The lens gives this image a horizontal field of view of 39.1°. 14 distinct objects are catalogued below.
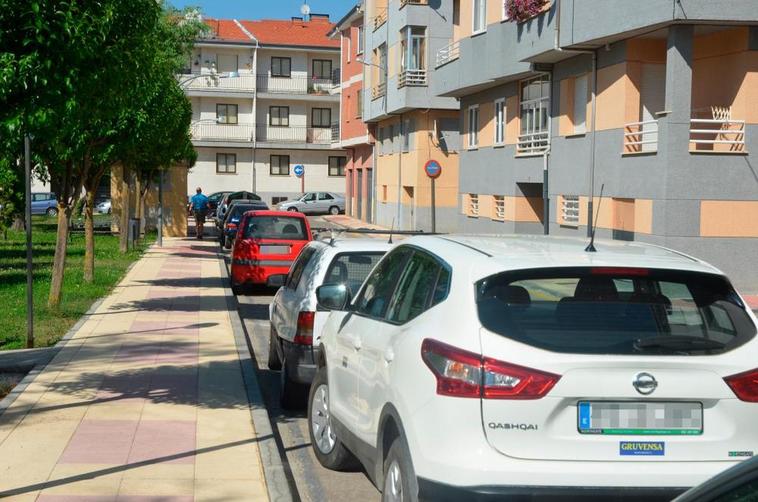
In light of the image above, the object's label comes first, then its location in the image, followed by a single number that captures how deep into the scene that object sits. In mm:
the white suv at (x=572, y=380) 4566
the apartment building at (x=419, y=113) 43906
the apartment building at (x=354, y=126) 55812
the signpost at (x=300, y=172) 64000
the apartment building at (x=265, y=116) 67750
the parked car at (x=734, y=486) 2344
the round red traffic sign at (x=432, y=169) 32816
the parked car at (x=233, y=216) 33156
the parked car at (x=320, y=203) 62719
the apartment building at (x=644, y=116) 22109
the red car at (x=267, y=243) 20281
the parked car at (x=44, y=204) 60656
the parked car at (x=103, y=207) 66875
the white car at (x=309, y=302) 9070
